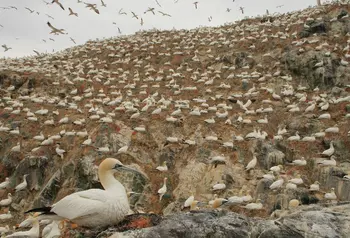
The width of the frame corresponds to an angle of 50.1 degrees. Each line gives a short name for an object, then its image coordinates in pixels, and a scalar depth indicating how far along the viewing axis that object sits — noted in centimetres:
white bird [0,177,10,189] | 1801
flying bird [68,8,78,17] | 1701
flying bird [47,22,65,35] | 1531
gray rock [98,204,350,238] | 597
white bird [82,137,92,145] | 1811
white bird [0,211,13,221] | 1620
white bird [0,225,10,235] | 1363
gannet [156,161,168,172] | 1722
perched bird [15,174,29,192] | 1756
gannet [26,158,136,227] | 628
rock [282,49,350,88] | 2697
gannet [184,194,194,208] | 1427
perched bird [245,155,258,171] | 1692
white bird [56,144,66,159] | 1866
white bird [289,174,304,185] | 1555
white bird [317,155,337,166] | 1730
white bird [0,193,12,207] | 1717
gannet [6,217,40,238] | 1032
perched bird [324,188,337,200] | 1506
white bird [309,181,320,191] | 1520
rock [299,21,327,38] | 3369
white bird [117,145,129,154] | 1747
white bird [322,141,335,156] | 1802
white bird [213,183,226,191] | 1582
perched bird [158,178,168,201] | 1588
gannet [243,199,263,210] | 1426
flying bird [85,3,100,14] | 1709
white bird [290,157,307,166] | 1748
